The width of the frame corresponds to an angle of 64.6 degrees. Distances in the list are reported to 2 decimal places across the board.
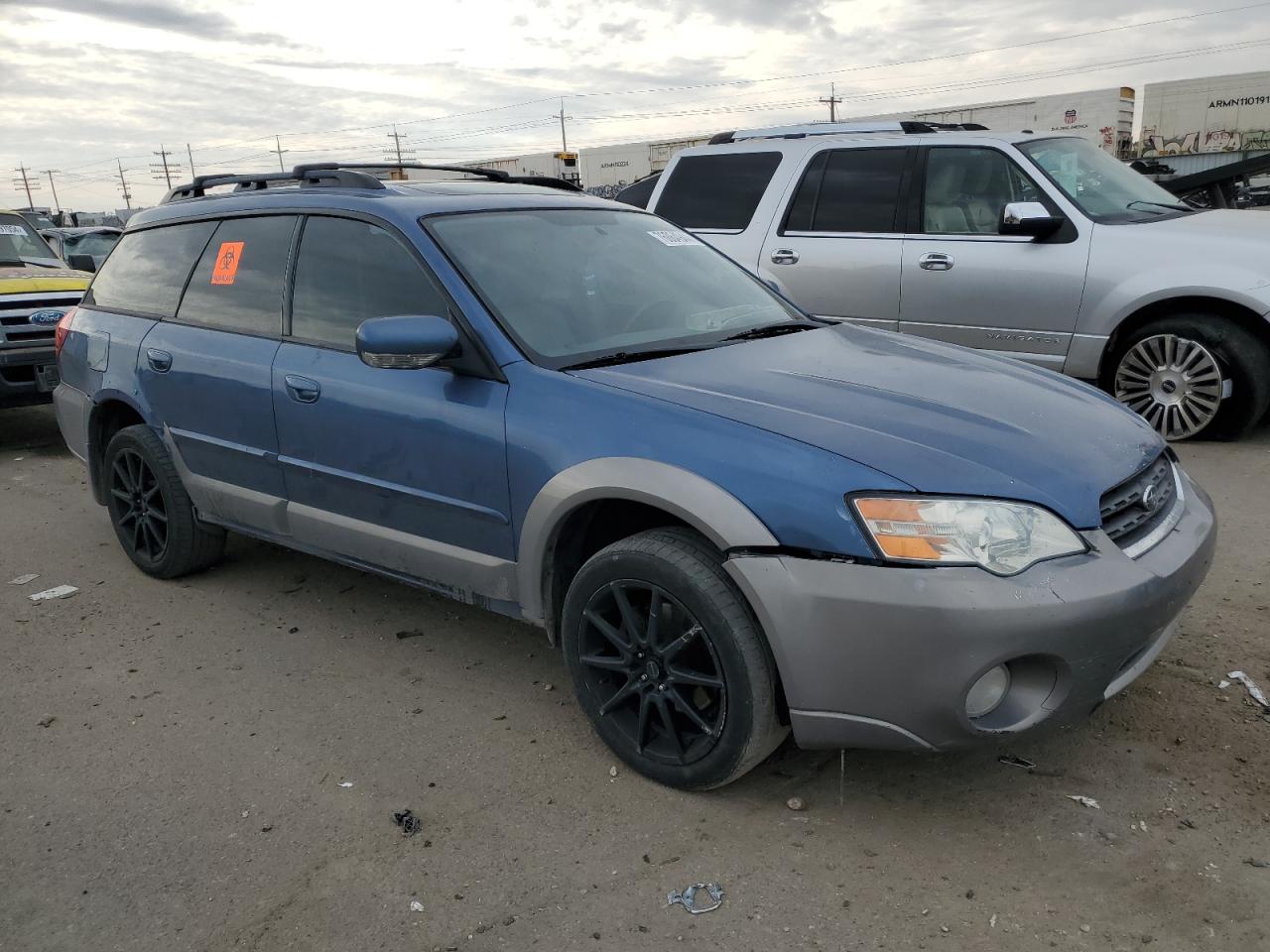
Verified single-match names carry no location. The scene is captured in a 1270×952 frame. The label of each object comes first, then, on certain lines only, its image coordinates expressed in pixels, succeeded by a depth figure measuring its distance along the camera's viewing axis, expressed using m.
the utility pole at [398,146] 88.94
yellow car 7.48
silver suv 5.77
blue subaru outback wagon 2.38
